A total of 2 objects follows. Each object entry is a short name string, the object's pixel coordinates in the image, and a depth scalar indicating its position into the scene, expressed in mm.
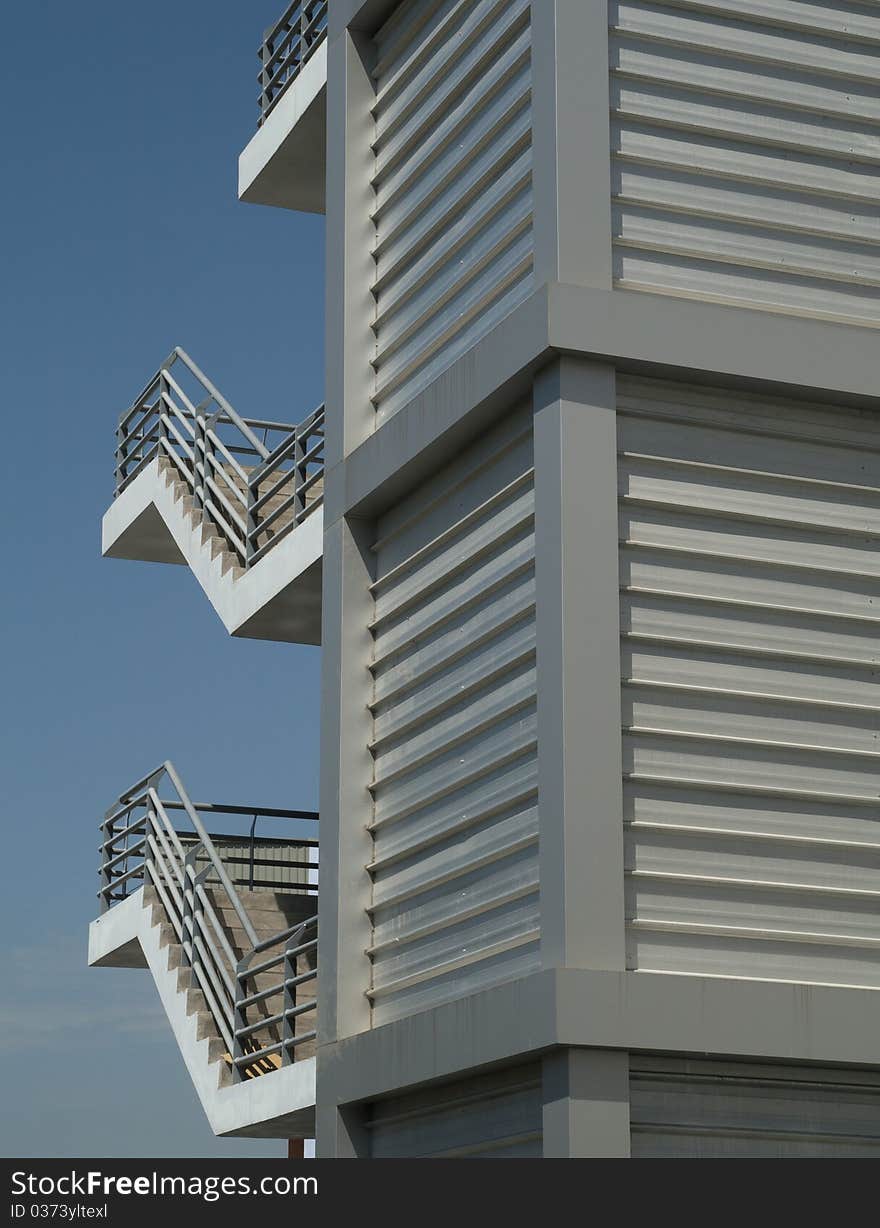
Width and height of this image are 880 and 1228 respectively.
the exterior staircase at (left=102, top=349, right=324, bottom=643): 15969
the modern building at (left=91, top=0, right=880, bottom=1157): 9883
